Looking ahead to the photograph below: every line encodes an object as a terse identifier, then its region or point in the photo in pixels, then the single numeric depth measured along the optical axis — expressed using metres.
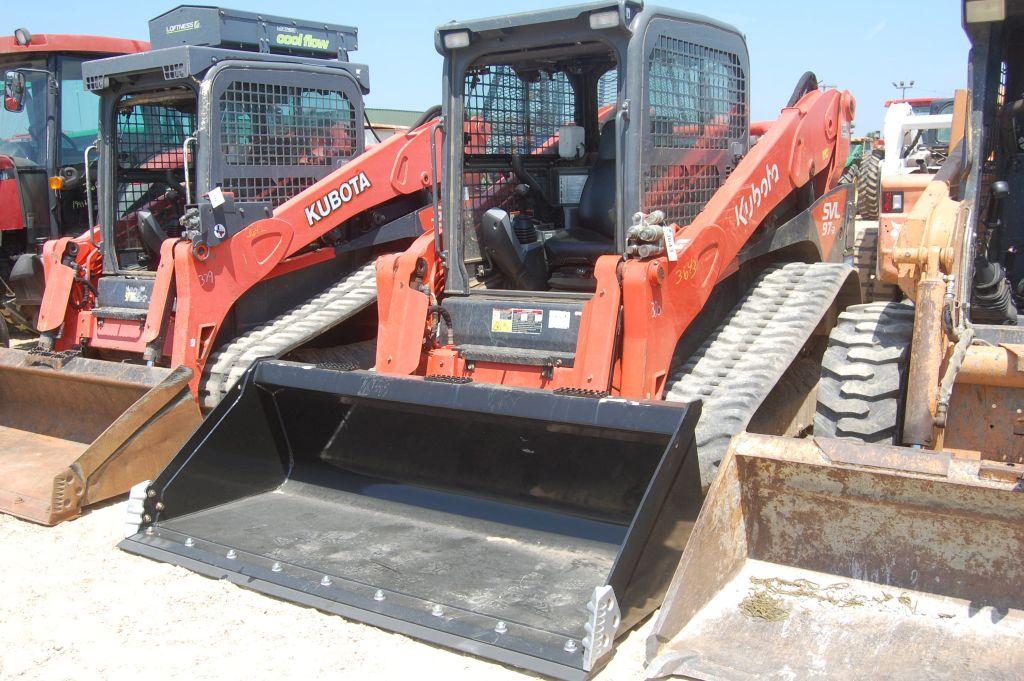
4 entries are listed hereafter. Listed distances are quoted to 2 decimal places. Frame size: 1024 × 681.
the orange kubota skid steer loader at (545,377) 3.43
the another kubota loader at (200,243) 5.22
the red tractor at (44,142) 8.13
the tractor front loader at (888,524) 2.86
